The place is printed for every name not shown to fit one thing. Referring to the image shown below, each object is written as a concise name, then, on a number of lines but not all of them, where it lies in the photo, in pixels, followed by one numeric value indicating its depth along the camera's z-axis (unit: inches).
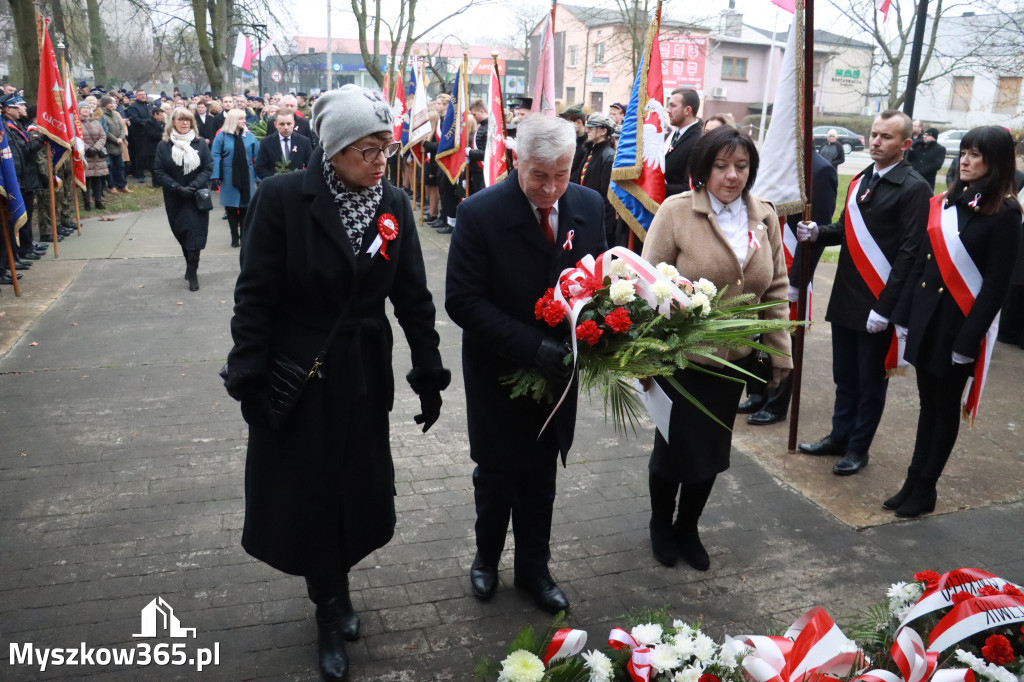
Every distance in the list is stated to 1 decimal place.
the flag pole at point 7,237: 343.1
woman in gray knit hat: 112.0
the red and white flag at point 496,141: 422.0
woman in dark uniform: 162.6
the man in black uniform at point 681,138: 277.3
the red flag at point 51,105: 414.0
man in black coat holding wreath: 123.6
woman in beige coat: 143.6
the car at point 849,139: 1584.4
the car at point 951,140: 1326.3
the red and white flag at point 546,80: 340.8
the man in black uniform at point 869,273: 187.3
